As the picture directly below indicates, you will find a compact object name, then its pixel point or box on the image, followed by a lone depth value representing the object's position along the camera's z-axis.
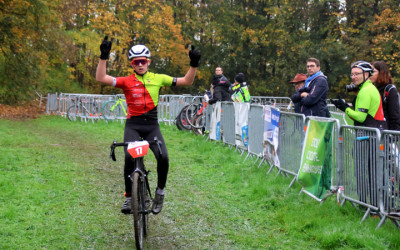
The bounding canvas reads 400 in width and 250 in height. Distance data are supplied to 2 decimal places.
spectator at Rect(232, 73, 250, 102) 16.22
